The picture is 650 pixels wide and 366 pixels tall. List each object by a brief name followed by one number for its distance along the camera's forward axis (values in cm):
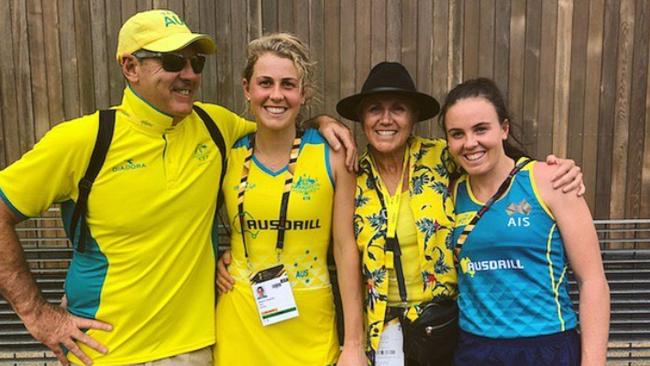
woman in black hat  234
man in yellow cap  218
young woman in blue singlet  215
